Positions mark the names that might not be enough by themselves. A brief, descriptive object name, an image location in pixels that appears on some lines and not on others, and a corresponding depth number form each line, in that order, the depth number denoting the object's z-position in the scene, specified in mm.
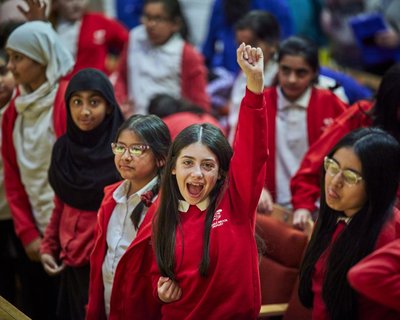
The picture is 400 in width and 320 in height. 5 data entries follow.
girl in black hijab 7043
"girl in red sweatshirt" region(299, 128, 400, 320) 5344
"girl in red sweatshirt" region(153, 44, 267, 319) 5543
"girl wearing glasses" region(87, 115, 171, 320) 6191
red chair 7031
